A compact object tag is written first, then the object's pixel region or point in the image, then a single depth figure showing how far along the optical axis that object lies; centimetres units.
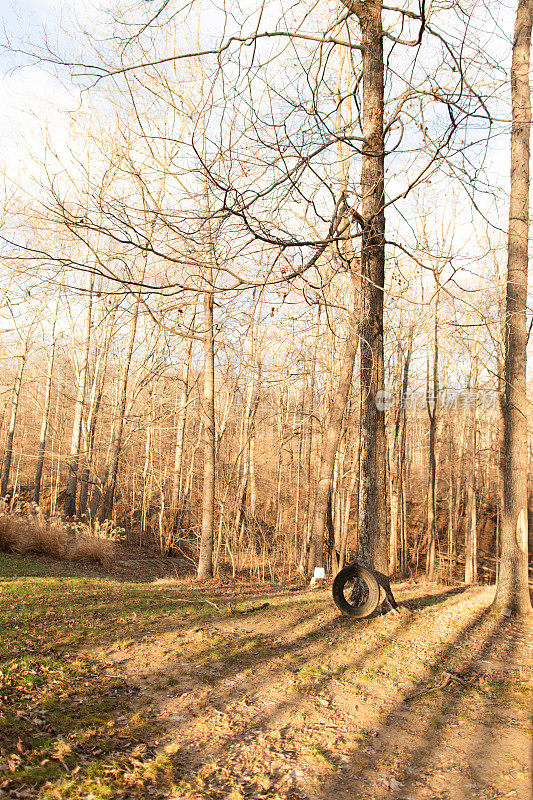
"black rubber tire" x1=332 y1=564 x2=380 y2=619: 550
